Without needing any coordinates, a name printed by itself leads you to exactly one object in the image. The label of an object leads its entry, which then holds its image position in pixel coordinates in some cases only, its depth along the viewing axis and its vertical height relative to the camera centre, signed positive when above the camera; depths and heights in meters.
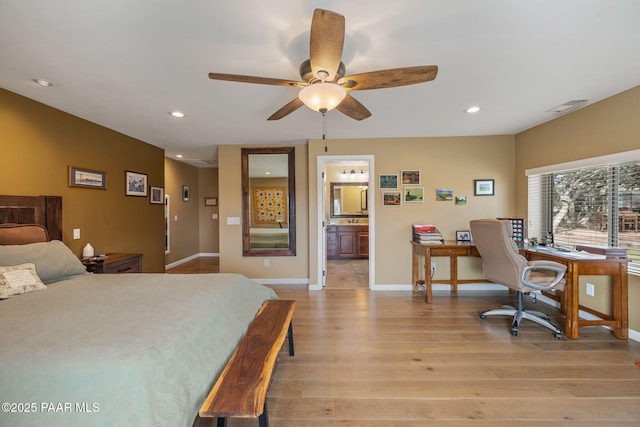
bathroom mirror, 6.89 +0.31
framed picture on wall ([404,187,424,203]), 3.97 +0.25
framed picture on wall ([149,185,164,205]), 4.29 +0.27
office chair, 2.54 -0.61
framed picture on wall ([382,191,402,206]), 3.99 +0.19
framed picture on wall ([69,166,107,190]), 2.95 +0.41
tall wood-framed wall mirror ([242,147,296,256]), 4.32 +0.12
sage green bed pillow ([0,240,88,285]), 1.88 -0.36
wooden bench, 1.05 -0.79
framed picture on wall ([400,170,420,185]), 3.97 +0.52
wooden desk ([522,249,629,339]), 2.42 -0.79
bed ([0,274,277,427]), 0.92 -0.60
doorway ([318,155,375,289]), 5.82 -0.25
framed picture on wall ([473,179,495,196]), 3.91 +0.36
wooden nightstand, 2.74 -0.60
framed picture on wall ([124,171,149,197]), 3.79 +0.43
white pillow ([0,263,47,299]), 1.68 -0.47
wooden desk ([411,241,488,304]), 3.41 -0.56
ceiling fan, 1.34 +0.84
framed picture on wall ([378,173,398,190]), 3.99 +0.46
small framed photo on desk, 3.84 -0.39
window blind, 2.45 +0.08
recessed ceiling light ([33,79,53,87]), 2.13 +1.09
